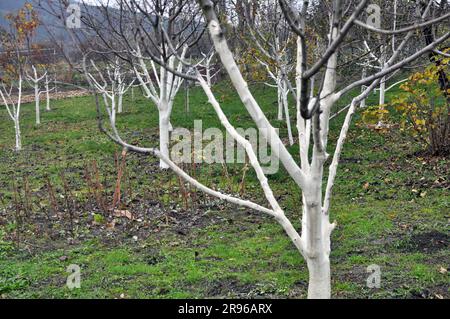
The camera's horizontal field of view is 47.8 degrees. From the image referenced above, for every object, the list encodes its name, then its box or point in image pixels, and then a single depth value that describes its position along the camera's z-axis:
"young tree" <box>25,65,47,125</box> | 16.73
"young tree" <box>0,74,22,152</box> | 13.01
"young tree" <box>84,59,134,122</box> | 17.52
